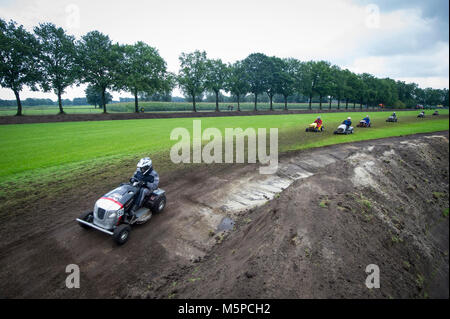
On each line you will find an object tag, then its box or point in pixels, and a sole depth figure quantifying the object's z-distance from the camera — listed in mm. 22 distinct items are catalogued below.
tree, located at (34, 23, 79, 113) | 39000
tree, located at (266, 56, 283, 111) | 68625
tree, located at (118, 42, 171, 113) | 45219
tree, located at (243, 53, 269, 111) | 68000
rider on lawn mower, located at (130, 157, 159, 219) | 6836
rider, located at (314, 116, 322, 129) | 23764
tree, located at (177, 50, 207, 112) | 55750
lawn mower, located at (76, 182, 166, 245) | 5918
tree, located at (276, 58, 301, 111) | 69125
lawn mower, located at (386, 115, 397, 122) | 35562
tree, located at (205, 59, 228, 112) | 57719
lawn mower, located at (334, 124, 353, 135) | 22328
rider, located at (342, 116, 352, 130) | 22734
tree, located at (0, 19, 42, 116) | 34312
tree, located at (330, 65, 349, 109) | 74125
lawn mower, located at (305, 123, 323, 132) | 23766
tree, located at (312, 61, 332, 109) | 71062
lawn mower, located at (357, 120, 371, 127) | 28672
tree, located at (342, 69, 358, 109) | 80438
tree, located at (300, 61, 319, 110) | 71250
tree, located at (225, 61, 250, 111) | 61188
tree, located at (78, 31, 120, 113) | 42875
